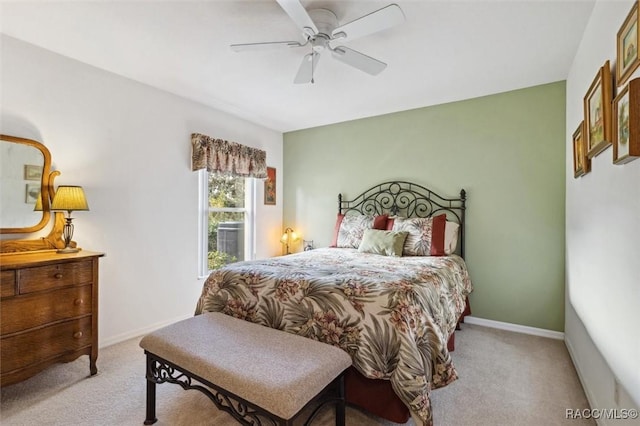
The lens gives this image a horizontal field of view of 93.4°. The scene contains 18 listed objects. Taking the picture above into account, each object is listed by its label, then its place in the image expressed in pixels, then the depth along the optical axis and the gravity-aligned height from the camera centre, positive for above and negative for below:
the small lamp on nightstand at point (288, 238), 4.66 -0.36
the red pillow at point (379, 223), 3.54 -0.09
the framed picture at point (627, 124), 1.13 +0.38
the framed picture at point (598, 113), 1.50 +0.57
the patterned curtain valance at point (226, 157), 3.42 +0.71
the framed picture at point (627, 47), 1.19 +0.72
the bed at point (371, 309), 1.58 -0.59
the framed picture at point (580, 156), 1.98 +0.44
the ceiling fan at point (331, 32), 1.67 +1.14
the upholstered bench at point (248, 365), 1.25 -0.70
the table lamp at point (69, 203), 2.25 +0.08
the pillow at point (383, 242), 3.10 -0.29
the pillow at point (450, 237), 3.12 -0.22
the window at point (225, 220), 3.66 -0.07
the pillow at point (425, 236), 3.11 -0.22
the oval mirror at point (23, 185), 2.18 +0.22
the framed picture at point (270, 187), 4.55 +0.42
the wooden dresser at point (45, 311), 1.83 -0.65
